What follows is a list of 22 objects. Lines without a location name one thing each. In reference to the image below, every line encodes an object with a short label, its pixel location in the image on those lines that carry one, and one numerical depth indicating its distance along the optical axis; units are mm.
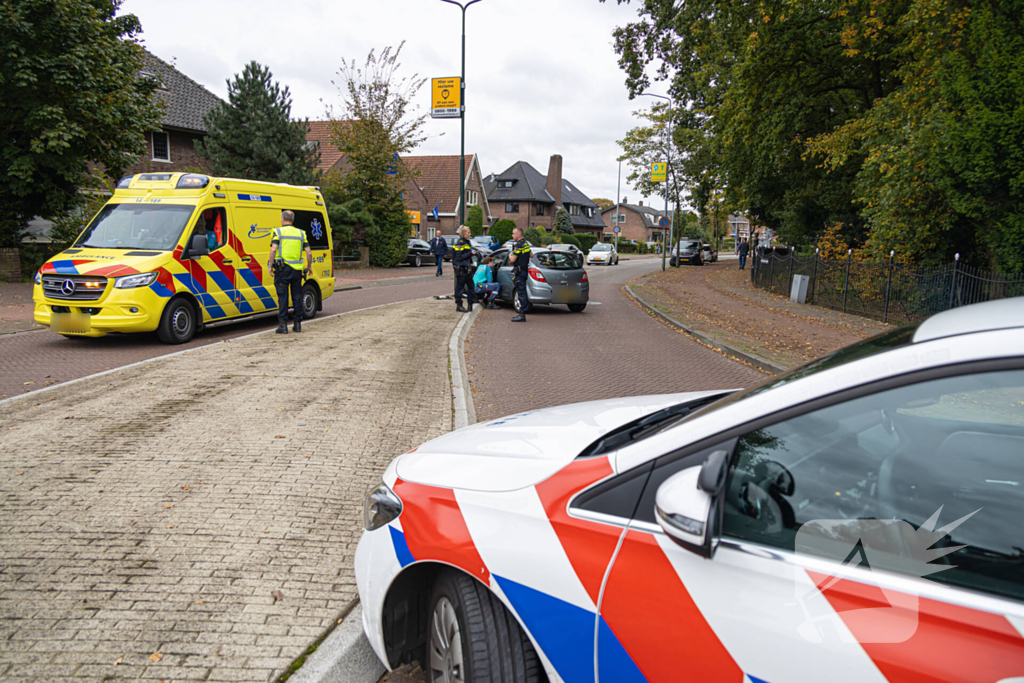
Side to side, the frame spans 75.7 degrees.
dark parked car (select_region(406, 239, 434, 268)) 34500
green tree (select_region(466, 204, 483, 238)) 56844
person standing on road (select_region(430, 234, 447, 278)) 26444
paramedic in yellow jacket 10953
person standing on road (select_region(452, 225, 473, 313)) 14695
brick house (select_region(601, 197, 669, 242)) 106875
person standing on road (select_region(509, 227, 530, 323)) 14258
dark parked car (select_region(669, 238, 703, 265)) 46094
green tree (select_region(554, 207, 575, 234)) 77688
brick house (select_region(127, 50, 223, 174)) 30438
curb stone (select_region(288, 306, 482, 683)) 2559
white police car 1337
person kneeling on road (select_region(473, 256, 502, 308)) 15992
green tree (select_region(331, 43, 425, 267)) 30828
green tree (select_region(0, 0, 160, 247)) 15312
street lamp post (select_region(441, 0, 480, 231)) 23984
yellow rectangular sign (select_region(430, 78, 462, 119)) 23875
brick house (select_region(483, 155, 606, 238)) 79625
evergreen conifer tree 26406
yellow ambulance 9508
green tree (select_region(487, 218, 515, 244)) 55344
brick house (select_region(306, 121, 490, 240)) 56906
